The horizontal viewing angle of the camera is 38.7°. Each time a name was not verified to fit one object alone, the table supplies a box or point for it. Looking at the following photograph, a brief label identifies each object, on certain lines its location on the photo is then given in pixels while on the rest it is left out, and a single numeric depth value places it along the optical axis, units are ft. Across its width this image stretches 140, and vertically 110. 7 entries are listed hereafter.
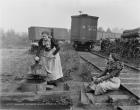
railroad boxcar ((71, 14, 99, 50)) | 77.36
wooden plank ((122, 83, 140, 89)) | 20.19
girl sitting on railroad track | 17.63
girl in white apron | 19.69
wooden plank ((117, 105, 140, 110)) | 14.29
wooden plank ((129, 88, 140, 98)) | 16.93
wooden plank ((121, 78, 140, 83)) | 22.77
